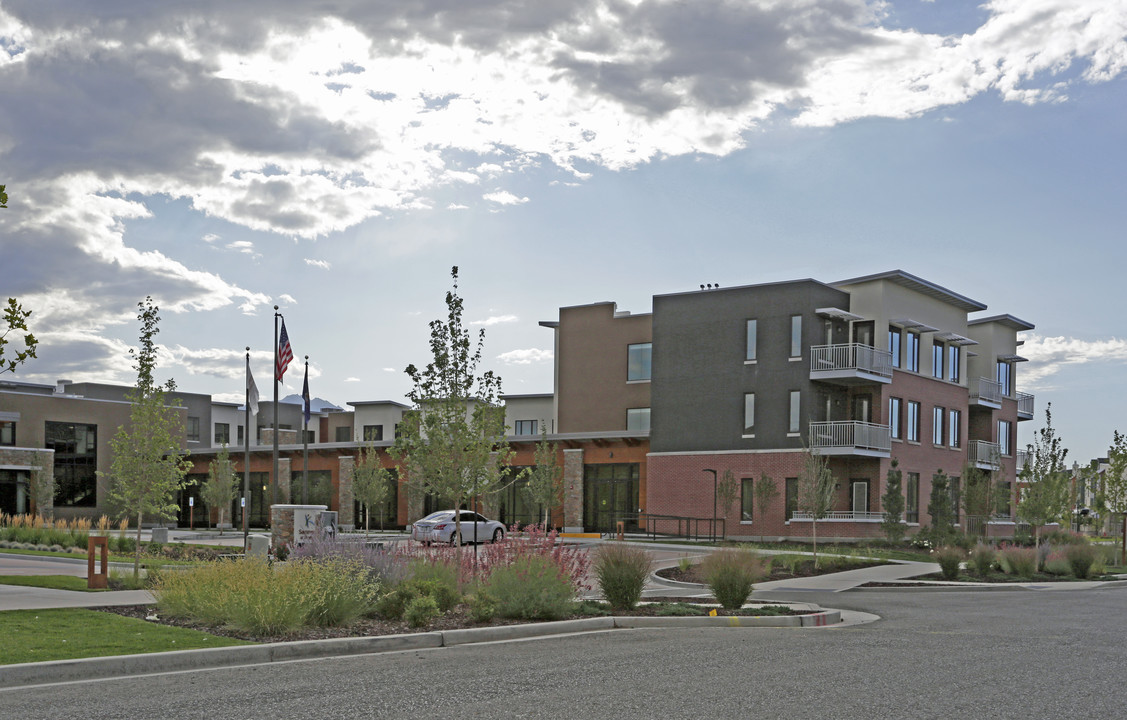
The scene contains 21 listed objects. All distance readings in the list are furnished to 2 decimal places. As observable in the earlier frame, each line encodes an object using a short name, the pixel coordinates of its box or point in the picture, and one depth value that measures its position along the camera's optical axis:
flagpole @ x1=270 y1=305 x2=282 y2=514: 35.34
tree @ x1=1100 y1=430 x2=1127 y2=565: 39.12
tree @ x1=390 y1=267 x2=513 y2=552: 20.61
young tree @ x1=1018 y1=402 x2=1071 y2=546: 41.44
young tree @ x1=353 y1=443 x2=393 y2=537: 51.03
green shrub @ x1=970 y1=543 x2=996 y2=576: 28.97
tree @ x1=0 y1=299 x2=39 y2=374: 12.82
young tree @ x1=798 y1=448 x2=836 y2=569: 35.34
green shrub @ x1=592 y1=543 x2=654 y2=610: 17.02
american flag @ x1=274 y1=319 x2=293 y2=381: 37.34
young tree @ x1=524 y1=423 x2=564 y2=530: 50.12
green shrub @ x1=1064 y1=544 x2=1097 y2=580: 30.38
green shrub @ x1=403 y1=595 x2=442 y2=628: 14.19
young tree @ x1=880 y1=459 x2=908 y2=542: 41.75
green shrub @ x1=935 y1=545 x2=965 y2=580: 27.61
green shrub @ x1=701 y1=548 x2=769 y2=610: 17.50
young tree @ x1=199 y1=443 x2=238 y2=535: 55.47
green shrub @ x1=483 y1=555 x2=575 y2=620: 15.51
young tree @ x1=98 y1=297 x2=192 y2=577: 24.64
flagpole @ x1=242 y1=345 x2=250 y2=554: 31.02
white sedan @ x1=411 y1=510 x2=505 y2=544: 38.19
